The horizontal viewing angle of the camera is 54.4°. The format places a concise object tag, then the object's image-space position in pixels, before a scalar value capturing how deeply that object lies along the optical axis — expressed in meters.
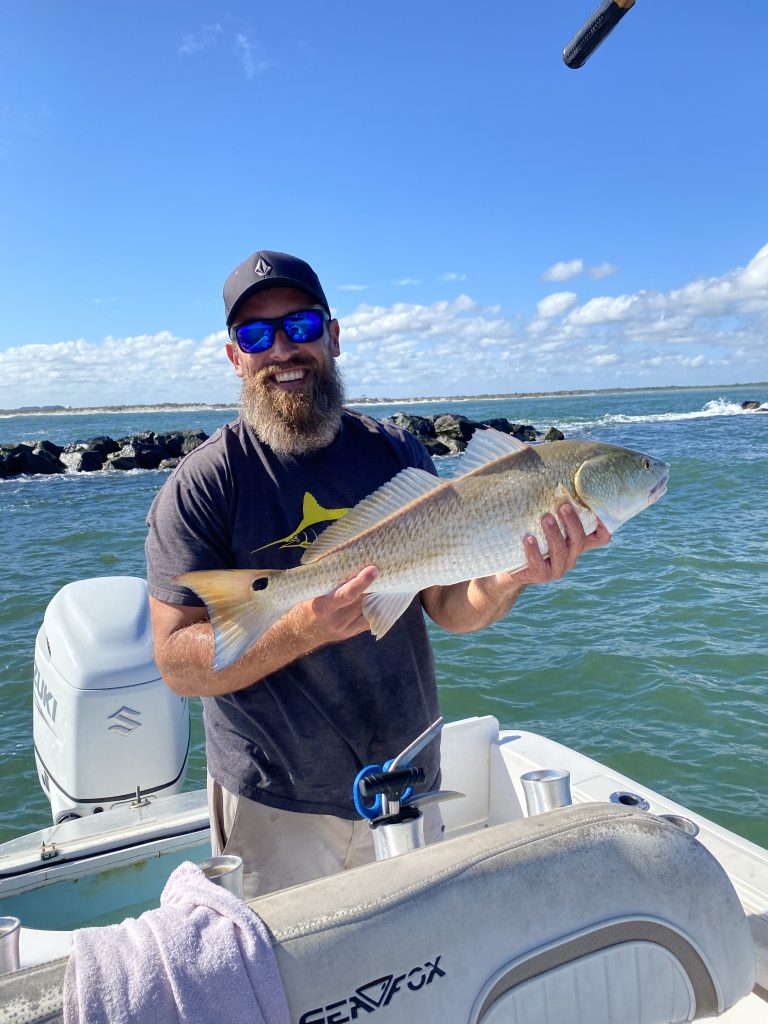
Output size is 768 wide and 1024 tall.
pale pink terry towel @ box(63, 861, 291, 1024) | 1.29
